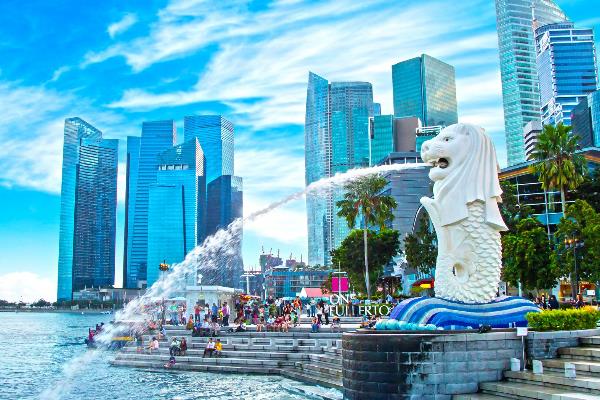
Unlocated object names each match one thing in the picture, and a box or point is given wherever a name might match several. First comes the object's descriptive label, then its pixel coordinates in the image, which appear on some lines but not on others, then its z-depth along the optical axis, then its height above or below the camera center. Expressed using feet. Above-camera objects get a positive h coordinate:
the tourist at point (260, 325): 119.03 -6.26
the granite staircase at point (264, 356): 92.84 -10.67
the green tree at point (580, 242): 130.62 +9.66
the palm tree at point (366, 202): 176.45 +25.44
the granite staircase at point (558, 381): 48.60 -7.79
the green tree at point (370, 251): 216.54 +13.92
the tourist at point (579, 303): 114.08 -2.78
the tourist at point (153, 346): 116.78 -9.80
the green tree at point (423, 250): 198.49 +13.04
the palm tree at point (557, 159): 157.28 +33.59
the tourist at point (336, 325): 112.93 -6.40
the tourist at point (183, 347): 111.55 -9.60
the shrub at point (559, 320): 60.34 -3.10
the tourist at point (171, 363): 107.45 -11.97
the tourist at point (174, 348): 110.80 -9.71
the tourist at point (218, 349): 107.96 -9.71
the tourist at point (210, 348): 108.06 -9.53
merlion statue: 71.10 +8.66
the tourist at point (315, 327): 111.75 -6.34
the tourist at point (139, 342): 119.55 -9.54
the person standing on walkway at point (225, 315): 126.66 -4.52
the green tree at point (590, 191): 190.19 +30.02
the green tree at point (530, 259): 153.69 +7.43
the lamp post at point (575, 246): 139.03 +9.59
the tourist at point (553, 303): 94.02 -2.20
